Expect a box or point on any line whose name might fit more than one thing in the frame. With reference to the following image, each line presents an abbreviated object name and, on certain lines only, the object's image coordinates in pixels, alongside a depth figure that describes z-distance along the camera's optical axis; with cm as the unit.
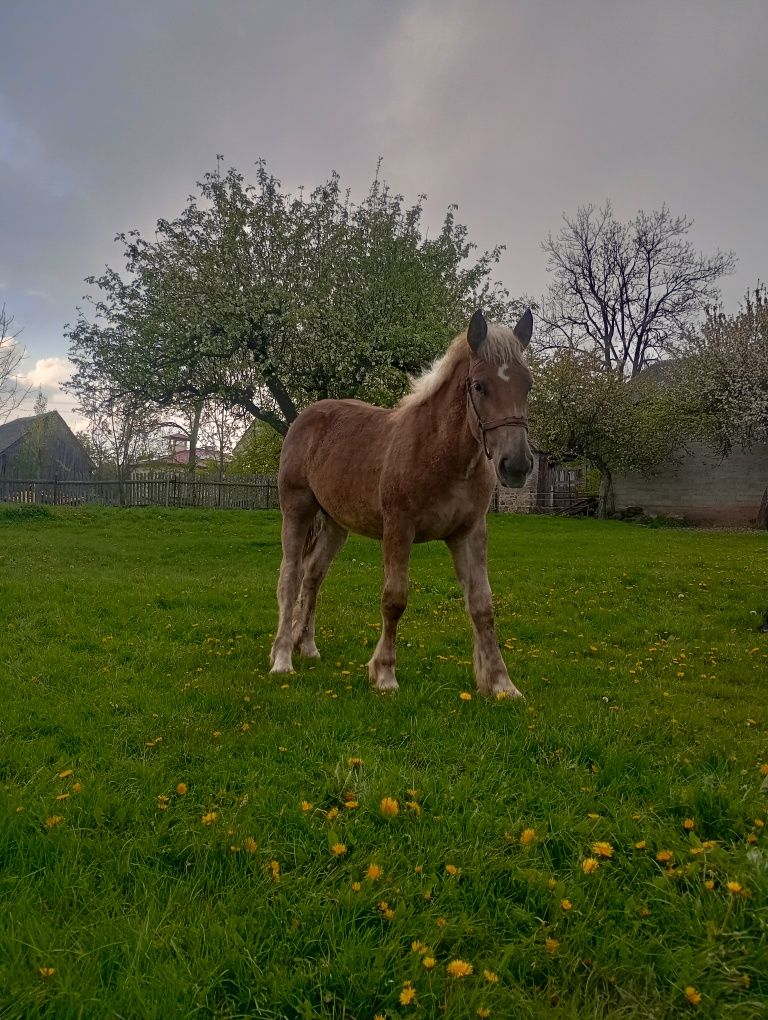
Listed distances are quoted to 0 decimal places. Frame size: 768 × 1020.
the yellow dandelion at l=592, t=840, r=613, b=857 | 262
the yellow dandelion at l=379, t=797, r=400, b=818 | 289
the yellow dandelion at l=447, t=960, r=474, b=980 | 198
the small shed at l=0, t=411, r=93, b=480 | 4116
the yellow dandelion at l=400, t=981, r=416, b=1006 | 186
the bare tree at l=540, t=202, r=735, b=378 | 4181
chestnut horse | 439
